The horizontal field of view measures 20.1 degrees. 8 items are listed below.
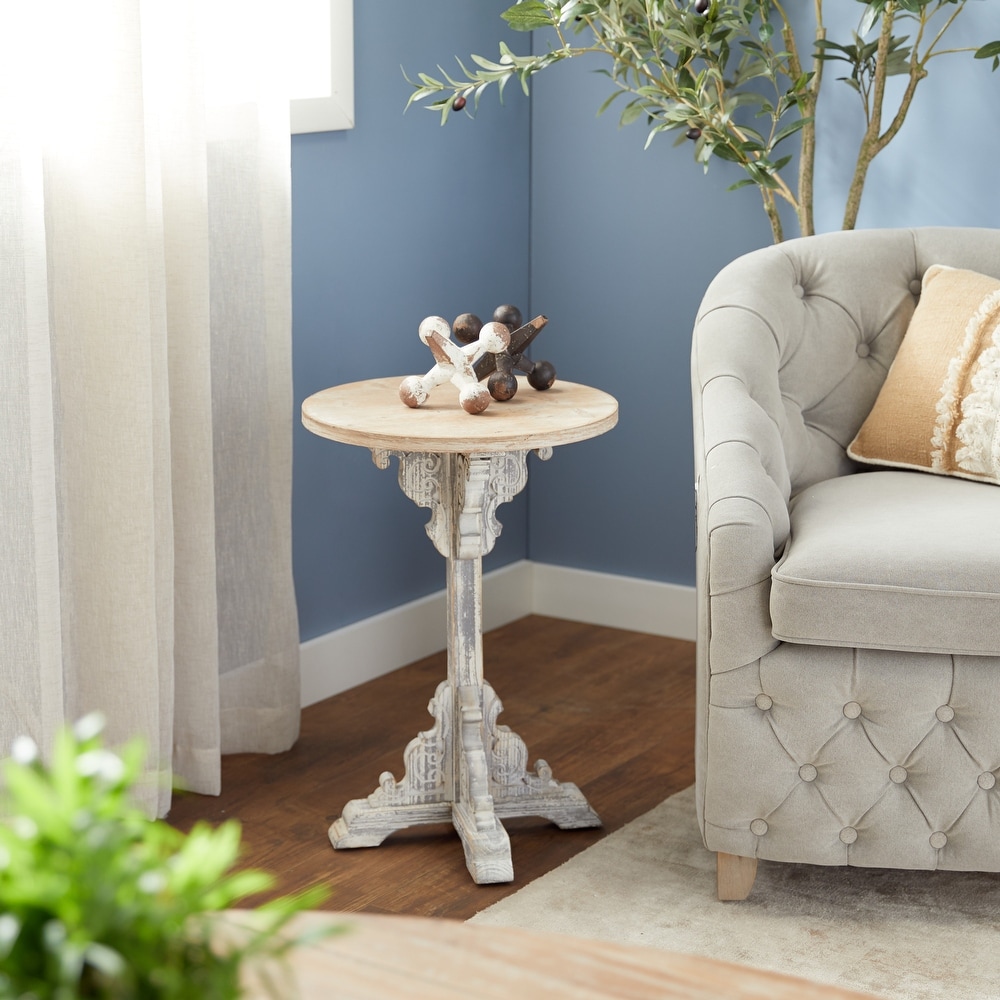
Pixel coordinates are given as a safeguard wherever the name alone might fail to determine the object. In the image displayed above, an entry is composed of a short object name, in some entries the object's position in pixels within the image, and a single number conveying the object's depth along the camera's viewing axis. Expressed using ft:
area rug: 11.22
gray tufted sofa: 11.19
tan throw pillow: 12.19
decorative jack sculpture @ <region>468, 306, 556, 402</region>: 11.97
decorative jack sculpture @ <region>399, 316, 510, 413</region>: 11.89
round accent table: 11.58
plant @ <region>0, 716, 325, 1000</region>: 5.02
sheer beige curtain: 11.48
